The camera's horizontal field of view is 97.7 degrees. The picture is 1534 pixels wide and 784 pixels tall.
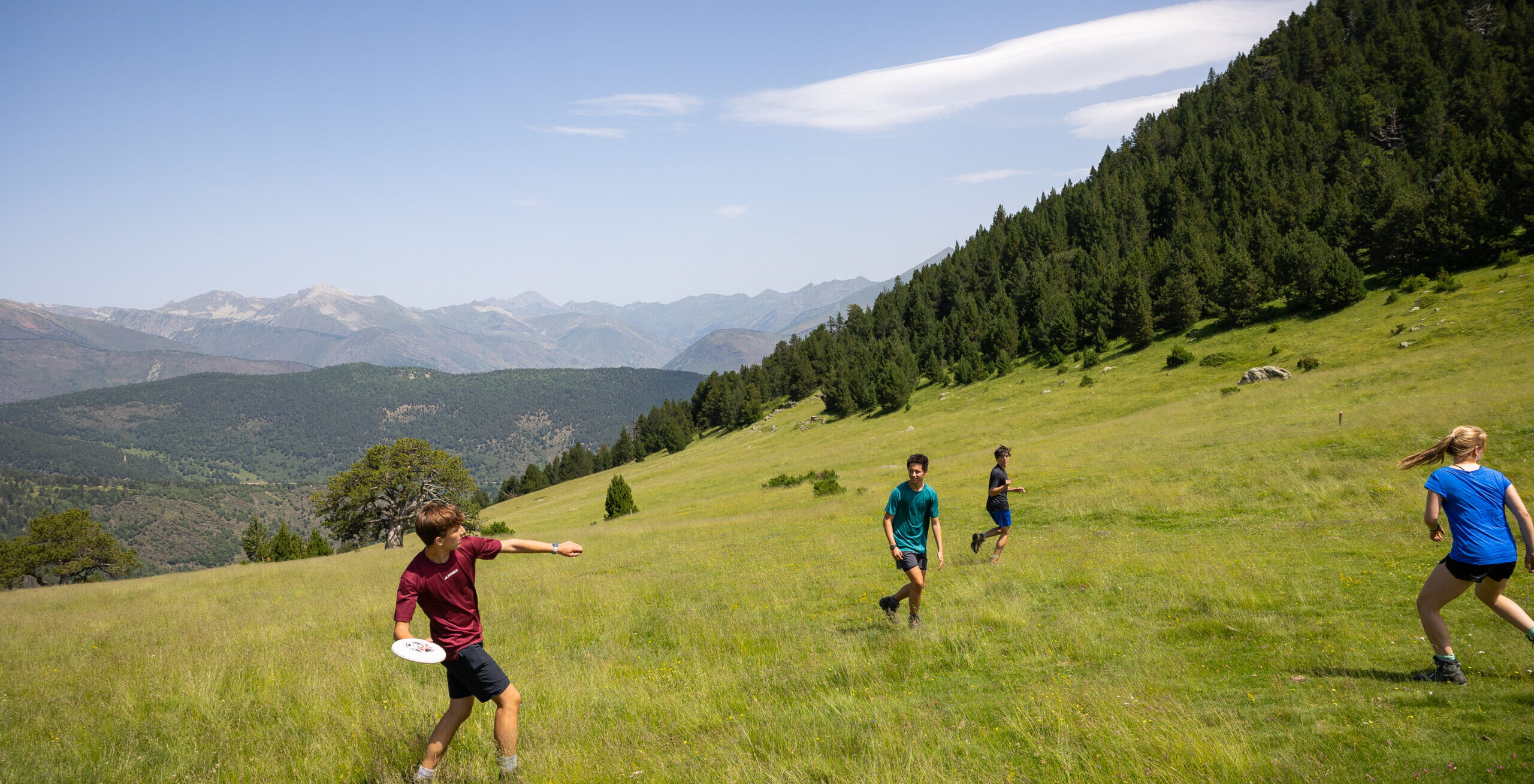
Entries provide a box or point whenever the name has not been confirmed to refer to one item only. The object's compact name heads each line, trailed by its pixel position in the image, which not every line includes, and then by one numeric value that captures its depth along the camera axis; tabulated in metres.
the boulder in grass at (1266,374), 42.69
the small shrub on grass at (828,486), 32.69
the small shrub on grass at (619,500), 43.84
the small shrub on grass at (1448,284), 47.41
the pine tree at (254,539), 64.44
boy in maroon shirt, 5.52
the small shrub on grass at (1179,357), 54.22
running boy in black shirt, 15.22
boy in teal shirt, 9.38
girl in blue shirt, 6.29
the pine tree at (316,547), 47.34
